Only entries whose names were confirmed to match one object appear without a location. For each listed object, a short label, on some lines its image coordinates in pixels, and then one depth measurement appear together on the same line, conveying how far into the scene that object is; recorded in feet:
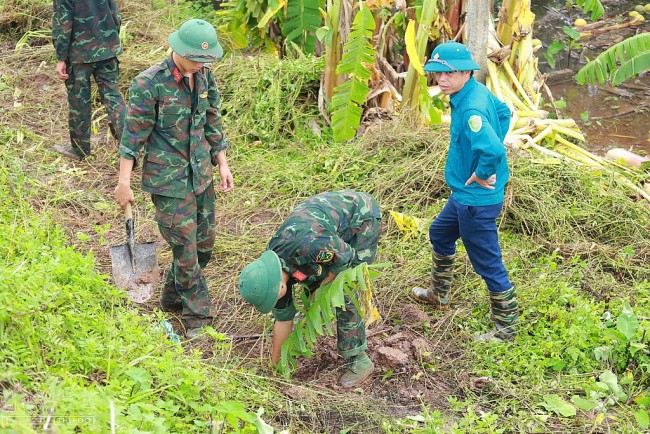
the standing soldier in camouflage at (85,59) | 22.22
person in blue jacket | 14.94
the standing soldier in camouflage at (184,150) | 14.69
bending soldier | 12.89
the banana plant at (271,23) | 27.48
